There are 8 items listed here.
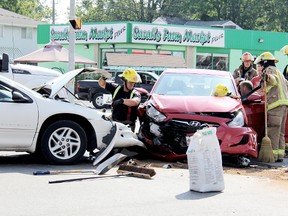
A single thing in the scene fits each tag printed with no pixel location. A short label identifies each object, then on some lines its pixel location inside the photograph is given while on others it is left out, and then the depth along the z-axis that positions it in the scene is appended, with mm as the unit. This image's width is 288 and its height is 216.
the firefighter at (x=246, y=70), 12328
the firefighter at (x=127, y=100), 10086
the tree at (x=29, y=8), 66525
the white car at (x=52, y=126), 8617
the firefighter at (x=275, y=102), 10219
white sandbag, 7047
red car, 9047
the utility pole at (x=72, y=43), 16672
